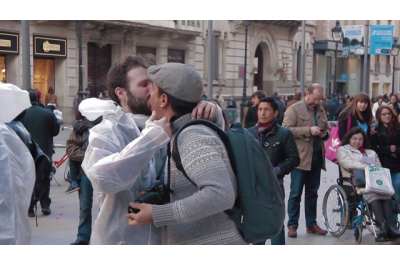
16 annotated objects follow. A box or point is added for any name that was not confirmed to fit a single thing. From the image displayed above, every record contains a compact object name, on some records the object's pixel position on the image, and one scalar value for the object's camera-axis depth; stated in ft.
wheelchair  22.84
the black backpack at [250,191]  8.11
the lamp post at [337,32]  88.84
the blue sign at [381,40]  93.81
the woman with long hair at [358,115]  26.30
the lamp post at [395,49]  105.44
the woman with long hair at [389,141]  25.80
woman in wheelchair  22.42
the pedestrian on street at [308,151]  24.21
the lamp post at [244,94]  82.00
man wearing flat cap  7.79
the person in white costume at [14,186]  9.31
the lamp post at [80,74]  68.33
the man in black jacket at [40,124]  29.48
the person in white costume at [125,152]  8.43
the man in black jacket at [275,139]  20.81
